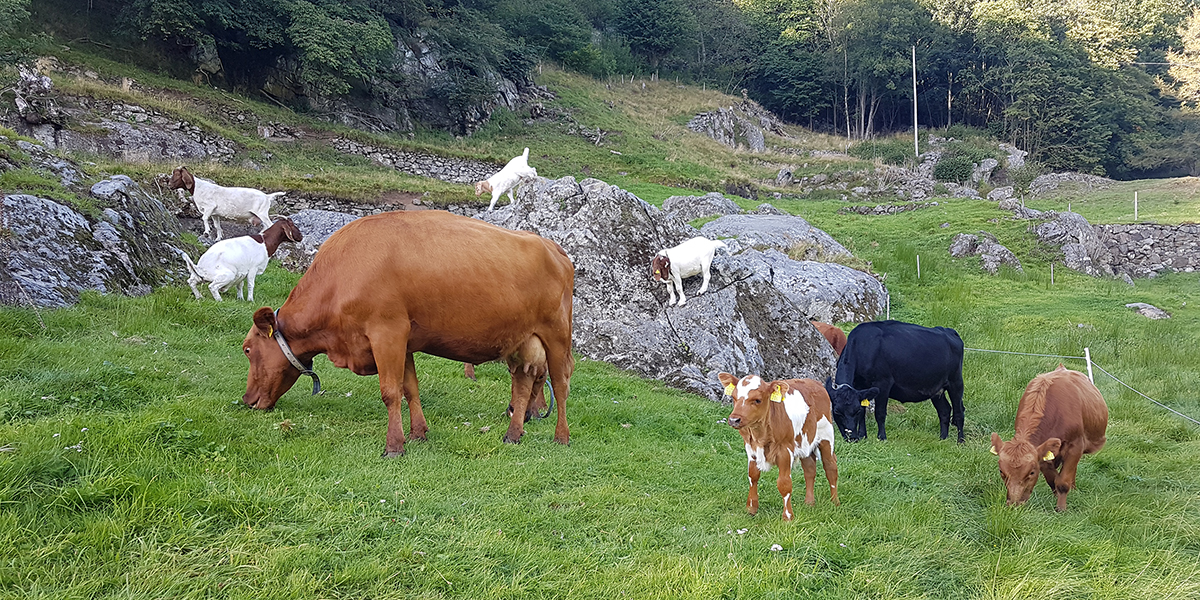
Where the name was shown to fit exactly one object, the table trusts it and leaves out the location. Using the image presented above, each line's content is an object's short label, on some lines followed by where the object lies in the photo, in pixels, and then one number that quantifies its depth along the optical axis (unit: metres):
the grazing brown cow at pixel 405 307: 6.17
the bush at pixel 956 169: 53.47
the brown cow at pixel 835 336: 13.51
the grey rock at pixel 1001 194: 45.94
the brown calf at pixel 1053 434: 6.75
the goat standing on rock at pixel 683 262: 11.84
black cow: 10.06
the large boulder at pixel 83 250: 8.61
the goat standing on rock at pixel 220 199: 15.27
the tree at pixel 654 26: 73.00
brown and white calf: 5.68
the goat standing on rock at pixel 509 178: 18.47
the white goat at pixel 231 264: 11.44
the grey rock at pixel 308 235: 15.76
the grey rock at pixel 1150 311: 18.36
